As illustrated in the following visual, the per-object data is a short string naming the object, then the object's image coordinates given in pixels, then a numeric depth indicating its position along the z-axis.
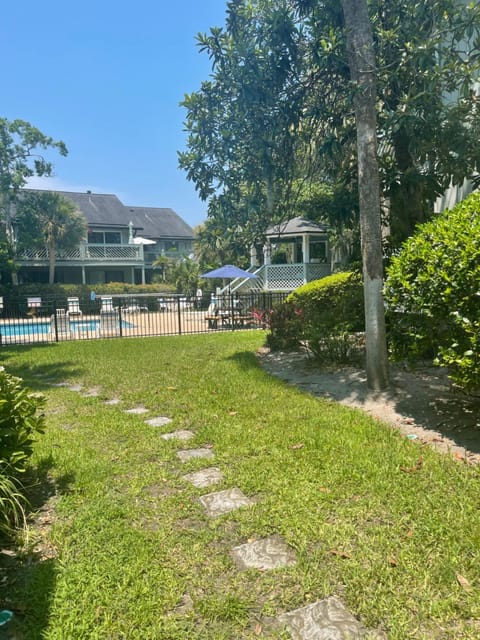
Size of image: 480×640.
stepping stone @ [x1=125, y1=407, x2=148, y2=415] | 5.45
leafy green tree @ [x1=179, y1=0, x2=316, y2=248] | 7.48
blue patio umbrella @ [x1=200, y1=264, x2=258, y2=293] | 21.13
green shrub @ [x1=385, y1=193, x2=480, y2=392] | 3.86
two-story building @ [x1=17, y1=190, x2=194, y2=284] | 32.94
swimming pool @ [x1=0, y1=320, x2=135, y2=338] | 15.38
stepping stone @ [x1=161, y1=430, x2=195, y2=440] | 4.45
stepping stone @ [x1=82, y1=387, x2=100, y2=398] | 6.38
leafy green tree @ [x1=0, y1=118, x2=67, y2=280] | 28.52
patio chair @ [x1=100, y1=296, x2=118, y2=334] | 15.73
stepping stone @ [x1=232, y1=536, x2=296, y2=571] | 2.42
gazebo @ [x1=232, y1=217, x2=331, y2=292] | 23.05
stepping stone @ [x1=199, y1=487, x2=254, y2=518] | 3.00
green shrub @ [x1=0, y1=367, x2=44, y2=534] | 2.84
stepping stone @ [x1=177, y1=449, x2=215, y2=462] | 3.94
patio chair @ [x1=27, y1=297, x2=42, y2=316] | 15.33
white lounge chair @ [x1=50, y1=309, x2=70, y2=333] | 14.77
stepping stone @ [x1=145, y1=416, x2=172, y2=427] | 4.94
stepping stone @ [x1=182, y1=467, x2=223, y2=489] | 3.42
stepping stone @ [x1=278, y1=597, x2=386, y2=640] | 1.92
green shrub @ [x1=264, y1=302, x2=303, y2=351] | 9.35
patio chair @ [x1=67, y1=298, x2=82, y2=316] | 19.77
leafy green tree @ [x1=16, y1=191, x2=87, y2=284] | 29.05
